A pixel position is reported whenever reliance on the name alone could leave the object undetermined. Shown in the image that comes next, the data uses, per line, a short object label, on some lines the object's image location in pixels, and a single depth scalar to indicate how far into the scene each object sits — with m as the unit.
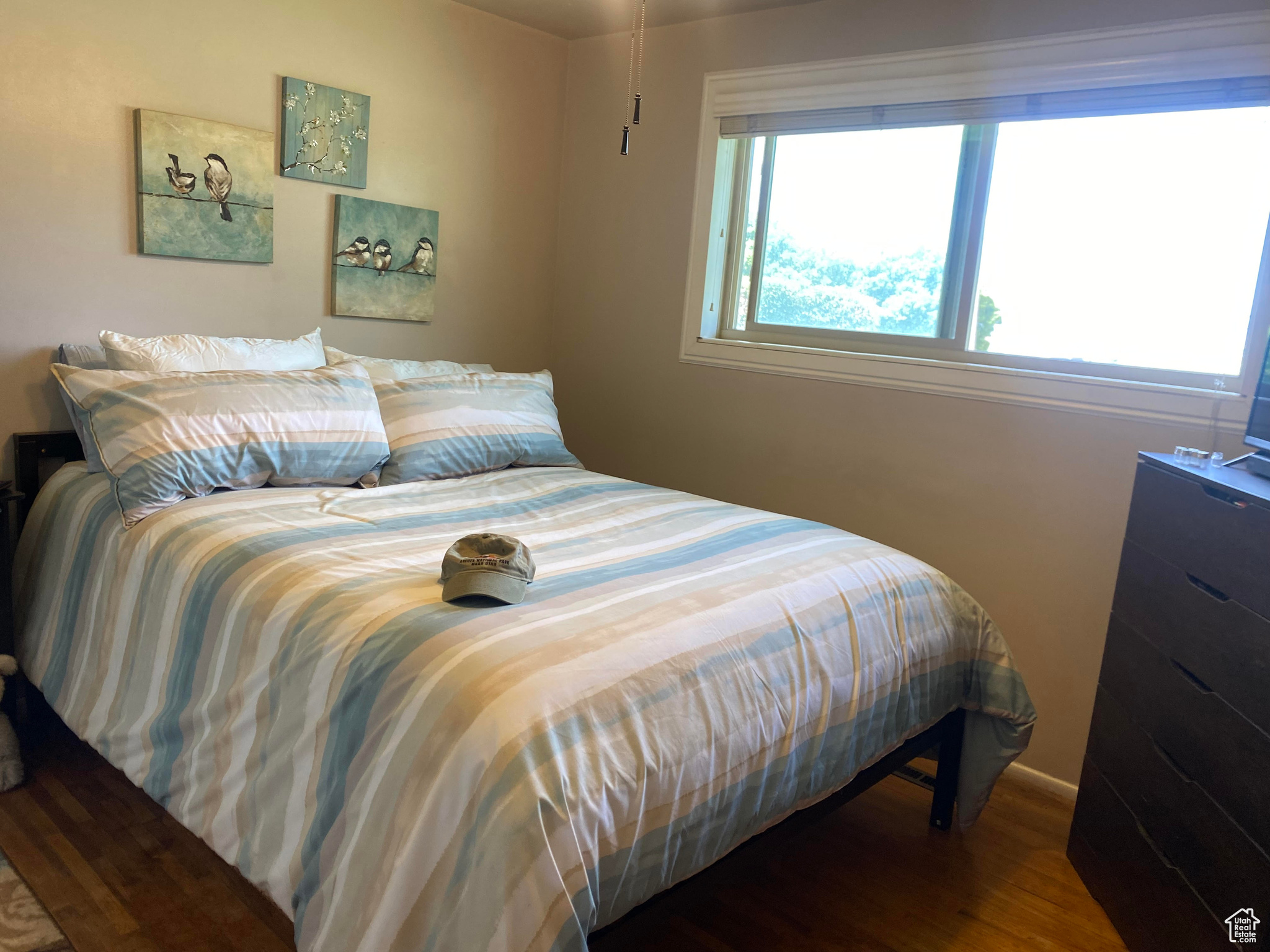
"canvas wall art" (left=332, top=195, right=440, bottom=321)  3.00
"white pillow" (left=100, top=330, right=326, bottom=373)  2.31
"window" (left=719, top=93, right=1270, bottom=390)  2.34
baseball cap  1.51
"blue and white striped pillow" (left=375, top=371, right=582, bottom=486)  2.51
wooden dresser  1.54
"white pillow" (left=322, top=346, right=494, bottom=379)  2.75
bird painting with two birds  2.50
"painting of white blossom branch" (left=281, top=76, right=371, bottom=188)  2.77
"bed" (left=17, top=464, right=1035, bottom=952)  1.20
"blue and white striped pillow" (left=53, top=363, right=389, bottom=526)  2.02
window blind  2.21
